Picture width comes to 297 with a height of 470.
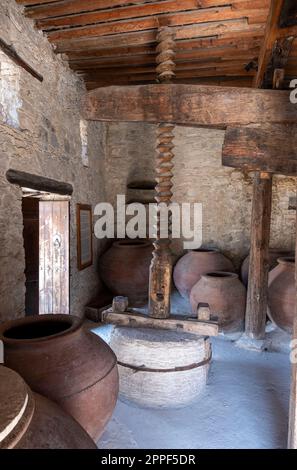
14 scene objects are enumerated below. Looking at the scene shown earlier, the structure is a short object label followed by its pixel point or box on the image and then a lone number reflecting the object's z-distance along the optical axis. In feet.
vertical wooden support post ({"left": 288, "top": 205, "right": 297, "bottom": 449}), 6.45
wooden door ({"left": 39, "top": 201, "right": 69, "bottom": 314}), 13.87
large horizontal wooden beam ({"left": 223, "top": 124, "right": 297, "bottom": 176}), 6.97
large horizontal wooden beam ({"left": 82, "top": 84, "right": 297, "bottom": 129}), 7.20
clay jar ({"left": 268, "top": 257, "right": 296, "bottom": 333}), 14.12
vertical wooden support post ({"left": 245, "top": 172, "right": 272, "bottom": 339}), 13.80
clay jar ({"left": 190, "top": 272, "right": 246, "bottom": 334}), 14.35
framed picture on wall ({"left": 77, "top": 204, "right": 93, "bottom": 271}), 15.31
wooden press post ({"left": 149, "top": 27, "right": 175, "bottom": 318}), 10.02
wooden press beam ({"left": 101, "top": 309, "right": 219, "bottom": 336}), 10.00
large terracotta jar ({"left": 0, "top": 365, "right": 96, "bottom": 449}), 3.59
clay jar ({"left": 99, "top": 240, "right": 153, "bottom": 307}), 17.25
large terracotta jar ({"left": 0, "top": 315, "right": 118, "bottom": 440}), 5.83
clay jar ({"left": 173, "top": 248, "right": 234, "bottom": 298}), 17.24
